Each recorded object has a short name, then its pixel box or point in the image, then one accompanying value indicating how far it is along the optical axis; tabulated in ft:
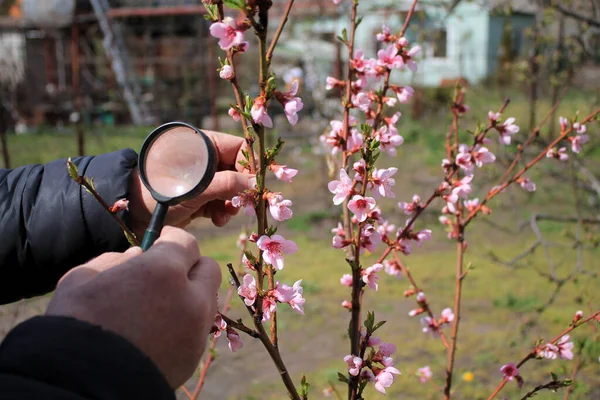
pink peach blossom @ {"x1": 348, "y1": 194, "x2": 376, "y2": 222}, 4.61
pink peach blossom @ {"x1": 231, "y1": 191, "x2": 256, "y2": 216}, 4.19
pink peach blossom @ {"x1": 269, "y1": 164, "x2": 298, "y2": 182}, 4.25
